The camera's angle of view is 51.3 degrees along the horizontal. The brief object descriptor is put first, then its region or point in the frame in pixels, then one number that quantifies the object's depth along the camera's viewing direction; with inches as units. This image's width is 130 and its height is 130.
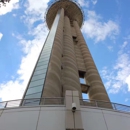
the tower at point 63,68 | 703.4
